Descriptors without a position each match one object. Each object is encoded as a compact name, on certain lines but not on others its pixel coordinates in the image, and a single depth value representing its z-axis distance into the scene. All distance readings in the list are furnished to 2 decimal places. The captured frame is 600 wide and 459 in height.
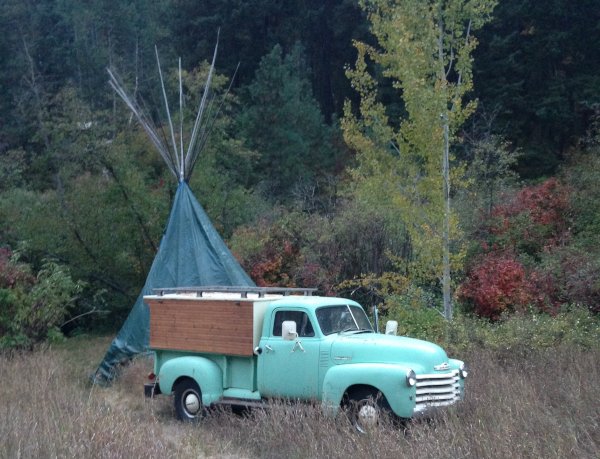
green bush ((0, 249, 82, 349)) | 16.45
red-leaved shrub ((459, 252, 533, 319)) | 15.49
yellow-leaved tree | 13.81
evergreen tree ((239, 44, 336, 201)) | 31.06
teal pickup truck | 9.53
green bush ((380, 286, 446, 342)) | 13.95
